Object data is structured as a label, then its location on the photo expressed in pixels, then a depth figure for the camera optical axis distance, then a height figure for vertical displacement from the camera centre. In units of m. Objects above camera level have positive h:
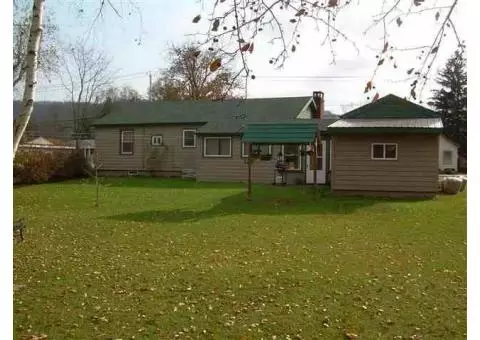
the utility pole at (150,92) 38.95 +5.56
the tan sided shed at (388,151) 15.86 +0.33
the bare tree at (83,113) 30.39 +3.16
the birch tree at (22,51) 8.09 +2.81
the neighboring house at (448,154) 33.13 +0.48
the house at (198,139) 21.77 +1.06
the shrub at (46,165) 20.94 -0.31
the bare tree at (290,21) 3.57 +1.04
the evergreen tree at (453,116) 34.28 +3.33
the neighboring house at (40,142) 23.39 +1.08
